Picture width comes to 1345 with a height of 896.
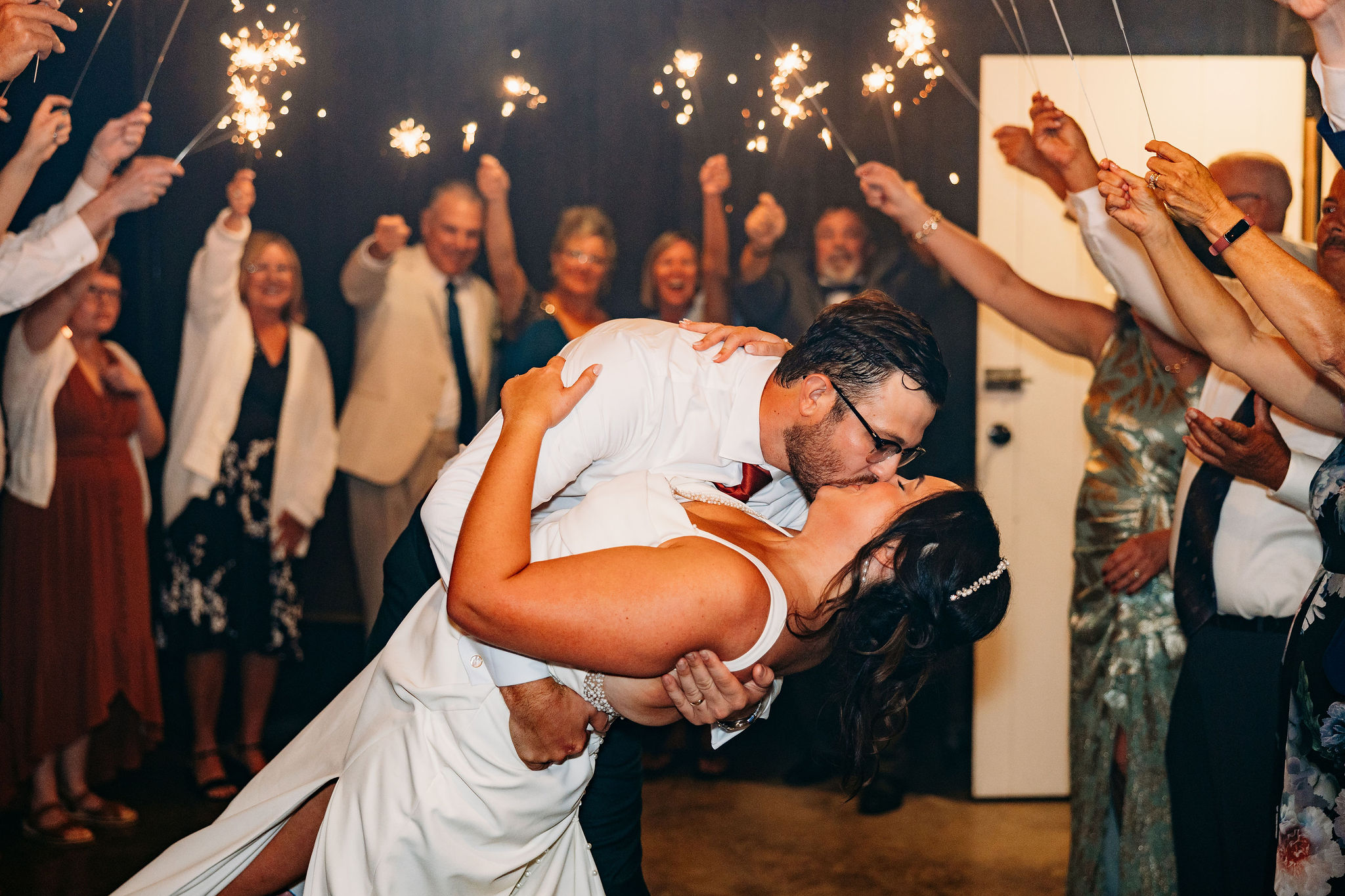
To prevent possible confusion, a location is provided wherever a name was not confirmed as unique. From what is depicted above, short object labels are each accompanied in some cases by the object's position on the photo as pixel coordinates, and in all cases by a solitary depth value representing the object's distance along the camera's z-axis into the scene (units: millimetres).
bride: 1327
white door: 3211
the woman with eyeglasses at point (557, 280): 3320
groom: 1572
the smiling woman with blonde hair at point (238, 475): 3170
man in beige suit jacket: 3311
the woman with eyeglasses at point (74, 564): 2883
